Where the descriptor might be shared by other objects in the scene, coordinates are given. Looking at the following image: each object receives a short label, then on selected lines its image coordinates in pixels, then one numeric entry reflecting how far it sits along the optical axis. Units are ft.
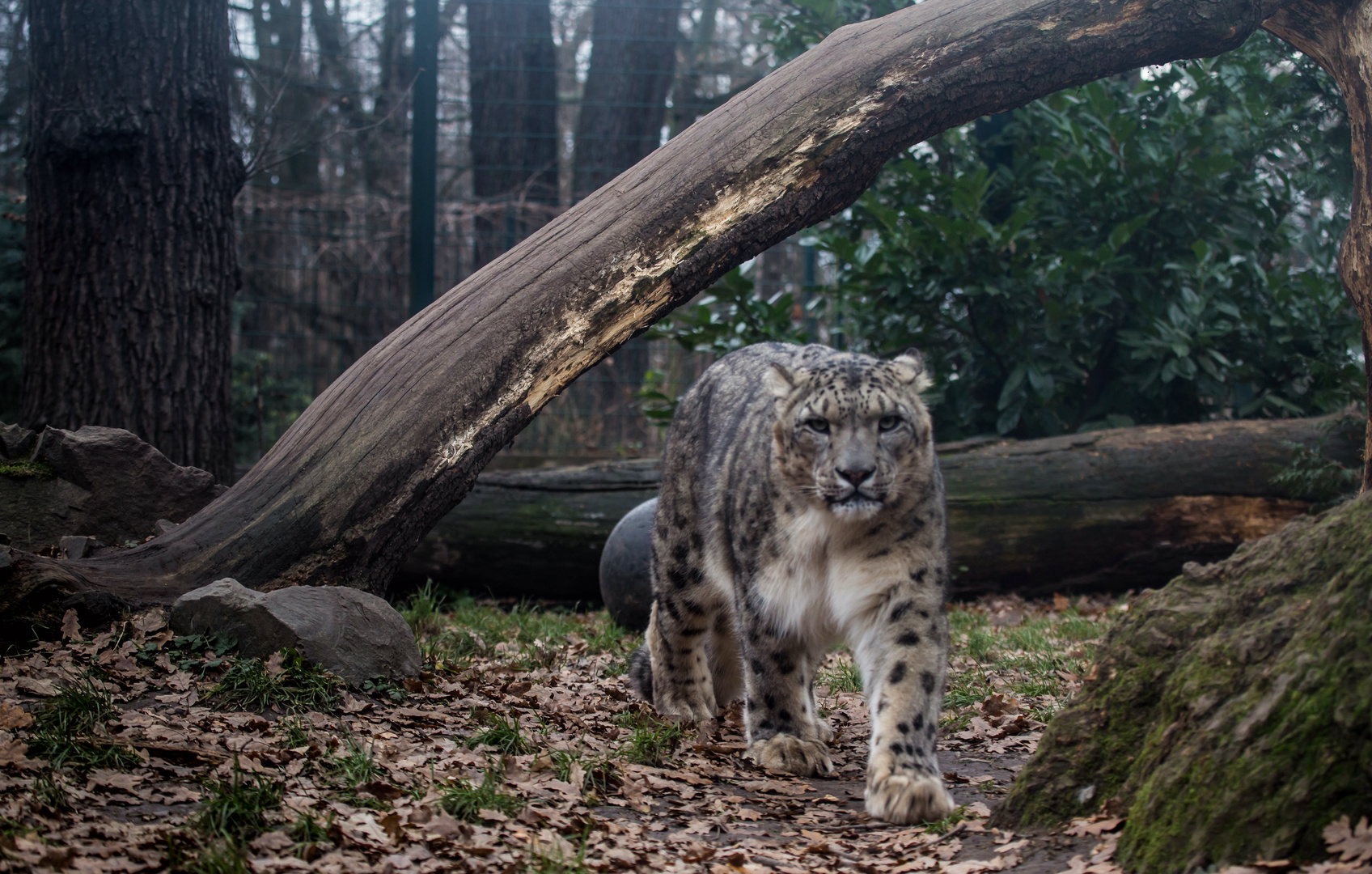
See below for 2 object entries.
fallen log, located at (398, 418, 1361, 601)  26.55
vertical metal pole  31.22
